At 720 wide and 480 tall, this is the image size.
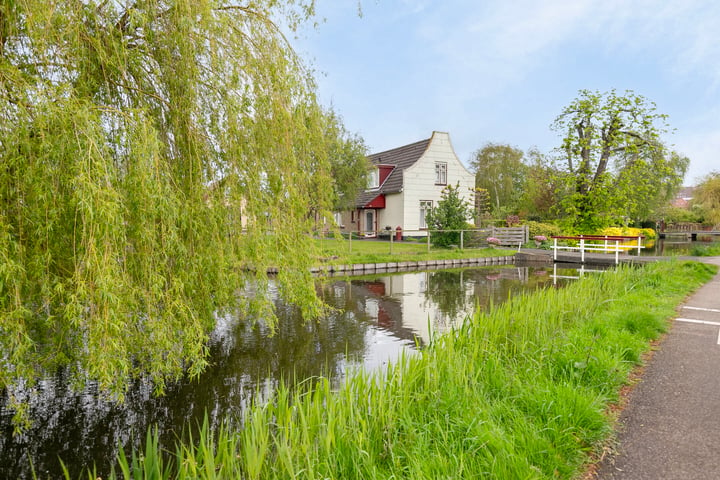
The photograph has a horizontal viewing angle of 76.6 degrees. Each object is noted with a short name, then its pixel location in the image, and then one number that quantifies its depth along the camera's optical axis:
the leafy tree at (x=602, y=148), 17.67
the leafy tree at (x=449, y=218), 22.88
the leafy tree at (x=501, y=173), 41.03
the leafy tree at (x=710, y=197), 39.59
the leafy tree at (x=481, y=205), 30.72
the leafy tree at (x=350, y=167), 26.27
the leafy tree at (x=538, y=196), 31.84
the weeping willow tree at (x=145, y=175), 3.45
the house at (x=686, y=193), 91.38
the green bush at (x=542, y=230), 27.63
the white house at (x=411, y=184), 29.28
